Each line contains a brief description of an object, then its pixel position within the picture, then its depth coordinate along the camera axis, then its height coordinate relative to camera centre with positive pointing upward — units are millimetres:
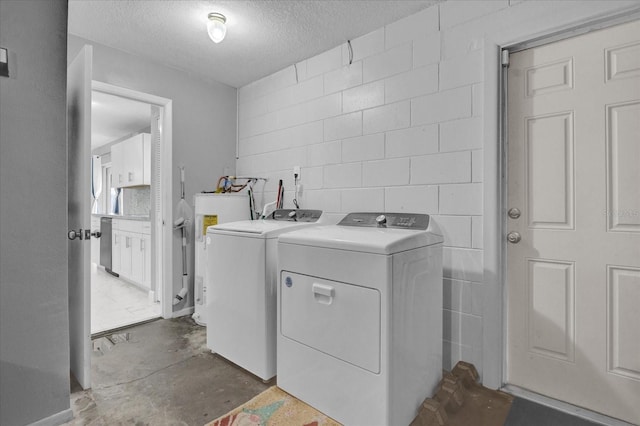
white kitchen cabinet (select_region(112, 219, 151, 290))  3734 -489
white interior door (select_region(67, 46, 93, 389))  1713 +15
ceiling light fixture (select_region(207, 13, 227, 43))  2031 +1249
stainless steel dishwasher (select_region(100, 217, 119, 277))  4676 -509
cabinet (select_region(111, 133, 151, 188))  4273 +766
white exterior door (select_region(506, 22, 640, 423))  1461 -44
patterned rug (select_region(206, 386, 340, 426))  1486 -1010
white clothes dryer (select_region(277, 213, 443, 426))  1320 -513
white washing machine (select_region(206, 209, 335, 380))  1823 -498
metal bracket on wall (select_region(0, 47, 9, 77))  1282 +635
